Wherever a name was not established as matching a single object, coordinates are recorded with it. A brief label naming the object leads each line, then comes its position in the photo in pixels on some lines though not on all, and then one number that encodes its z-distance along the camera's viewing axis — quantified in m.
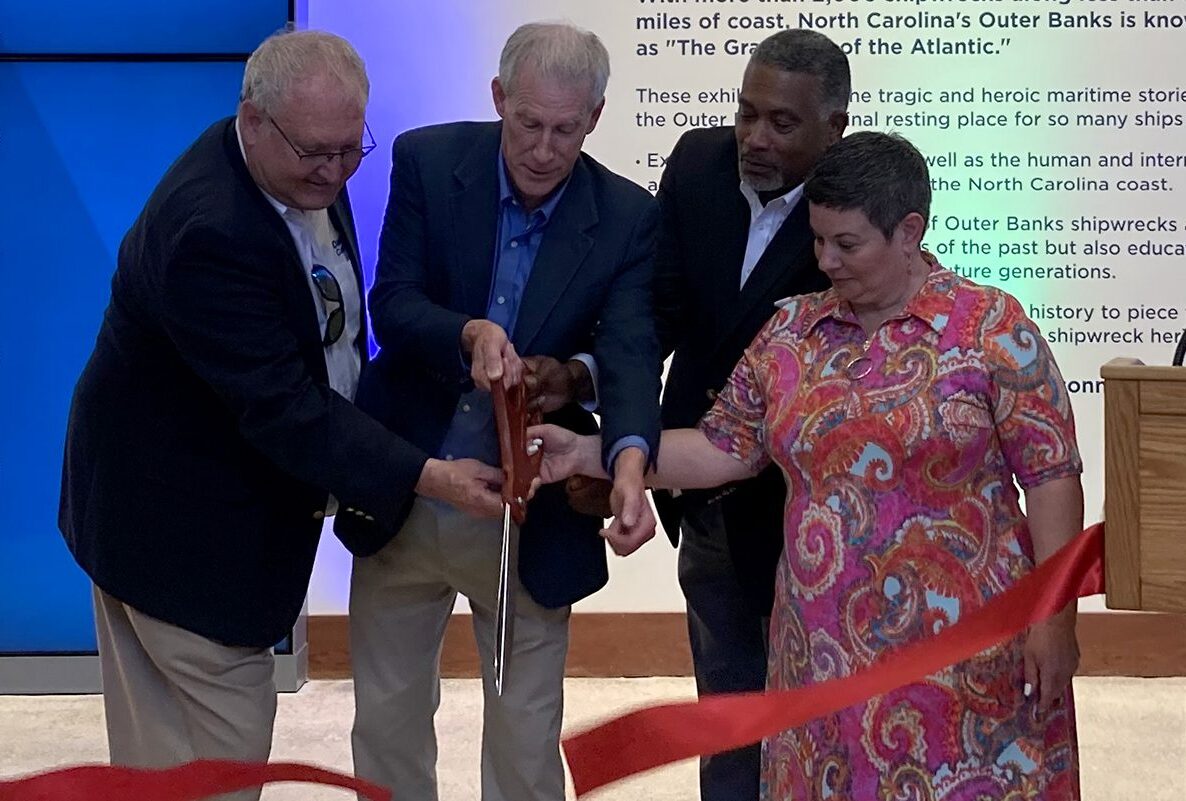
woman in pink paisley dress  2.19
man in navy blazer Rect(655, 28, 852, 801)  2.66
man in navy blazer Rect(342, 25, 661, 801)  2.39
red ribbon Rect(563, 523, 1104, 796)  2.14
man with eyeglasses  2.29
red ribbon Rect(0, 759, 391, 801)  2.30
